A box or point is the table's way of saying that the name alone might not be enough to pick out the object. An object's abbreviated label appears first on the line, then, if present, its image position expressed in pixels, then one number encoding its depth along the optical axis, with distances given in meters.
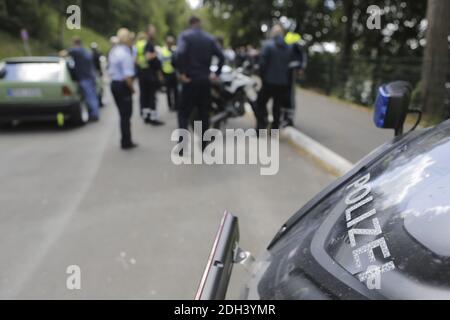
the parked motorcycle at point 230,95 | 9.53
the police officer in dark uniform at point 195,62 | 6.98
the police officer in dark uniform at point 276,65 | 8.08
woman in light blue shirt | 7.32
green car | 9.32
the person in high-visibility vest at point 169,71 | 11.23
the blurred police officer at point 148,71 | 9.70
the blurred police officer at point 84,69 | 10.43
